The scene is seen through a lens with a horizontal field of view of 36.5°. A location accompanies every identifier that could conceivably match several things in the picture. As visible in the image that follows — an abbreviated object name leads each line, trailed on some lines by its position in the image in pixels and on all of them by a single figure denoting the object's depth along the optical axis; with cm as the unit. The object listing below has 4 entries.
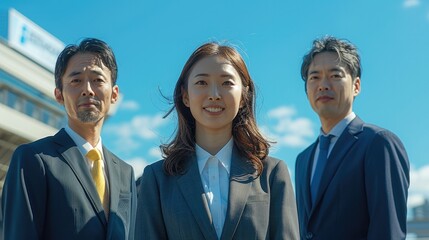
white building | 2742
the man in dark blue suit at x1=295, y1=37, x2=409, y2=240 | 352
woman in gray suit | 304
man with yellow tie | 348
